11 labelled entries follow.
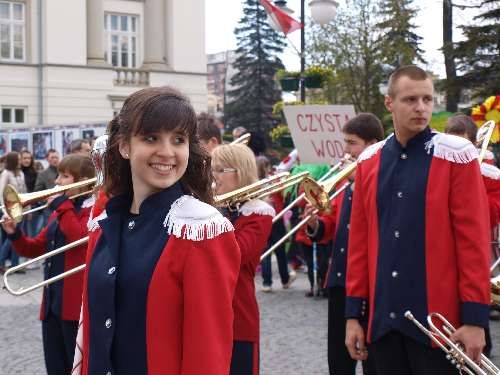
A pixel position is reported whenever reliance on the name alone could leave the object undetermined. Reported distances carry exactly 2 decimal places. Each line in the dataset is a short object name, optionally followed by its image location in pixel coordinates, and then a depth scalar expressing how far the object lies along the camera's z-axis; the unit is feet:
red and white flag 48.44
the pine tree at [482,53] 69.67
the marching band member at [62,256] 14.10
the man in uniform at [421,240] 10.78
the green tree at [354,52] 99.55
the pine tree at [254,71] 172.65
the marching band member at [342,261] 15.16
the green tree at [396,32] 96.43
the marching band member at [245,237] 13.04
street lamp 46.78
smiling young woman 7.66
